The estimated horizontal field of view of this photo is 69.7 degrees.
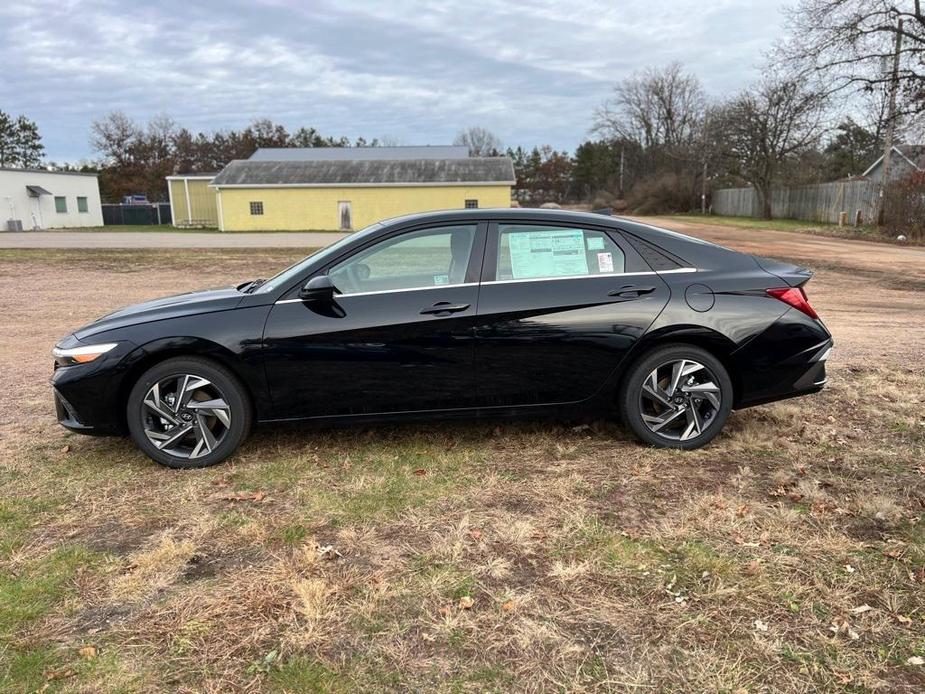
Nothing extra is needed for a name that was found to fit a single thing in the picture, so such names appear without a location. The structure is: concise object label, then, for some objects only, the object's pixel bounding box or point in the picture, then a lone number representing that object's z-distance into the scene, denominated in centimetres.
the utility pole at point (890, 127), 2641
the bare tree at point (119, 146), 6631
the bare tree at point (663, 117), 6900
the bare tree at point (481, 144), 10025
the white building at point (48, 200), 4516
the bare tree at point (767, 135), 4519
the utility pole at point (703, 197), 5814
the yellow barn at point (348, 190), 4031
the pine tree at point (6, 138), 7175
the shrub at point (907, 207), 2392
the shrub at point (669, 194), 5962
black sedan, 391
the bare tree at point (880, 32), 2597
